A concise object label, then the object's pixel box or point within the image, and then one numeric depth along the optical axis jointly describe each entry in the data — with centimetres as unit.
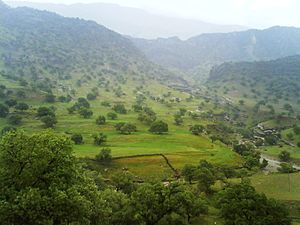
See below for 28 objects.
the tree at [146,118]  17925
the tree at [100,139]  13350
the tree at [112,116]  18538
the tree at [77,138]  13312
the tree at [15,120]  15938
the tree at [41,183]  3844
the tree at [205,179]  9181
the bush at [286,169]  11675
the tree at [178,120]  18925
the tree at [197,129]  16438
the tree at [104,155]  11131
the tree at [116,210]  5689
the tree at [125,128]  15400
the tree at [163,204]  5941
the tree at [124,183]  8889
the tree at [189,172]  9905
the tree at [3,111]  16775
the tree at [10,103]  18100
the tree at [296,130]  19088
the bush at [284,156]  15100
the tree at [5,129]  14152
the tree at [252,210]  5953
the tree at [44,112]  17025
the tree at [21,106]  17838
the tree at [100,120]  16812
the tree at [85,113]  18368
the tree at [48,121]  15488
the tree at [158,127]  15712
